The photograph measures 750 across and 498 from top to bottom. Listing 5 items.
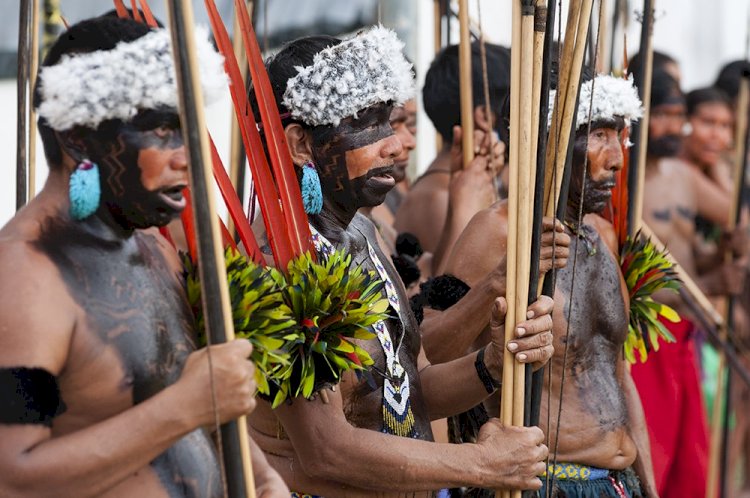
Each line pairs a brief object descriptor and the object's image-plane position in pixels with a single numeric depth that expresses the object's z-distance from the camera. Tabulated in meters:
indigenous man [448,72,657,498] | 6.21
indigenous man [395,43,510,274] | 8.75
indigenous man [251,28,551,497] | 4.91
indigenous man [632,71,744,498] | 9.55
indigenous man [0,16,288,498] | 3.53
